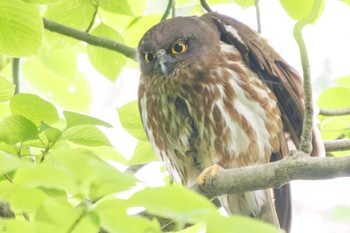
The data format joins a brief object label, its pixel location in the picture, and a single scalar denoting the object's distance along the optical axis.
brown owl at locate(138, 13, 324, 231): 7.72
